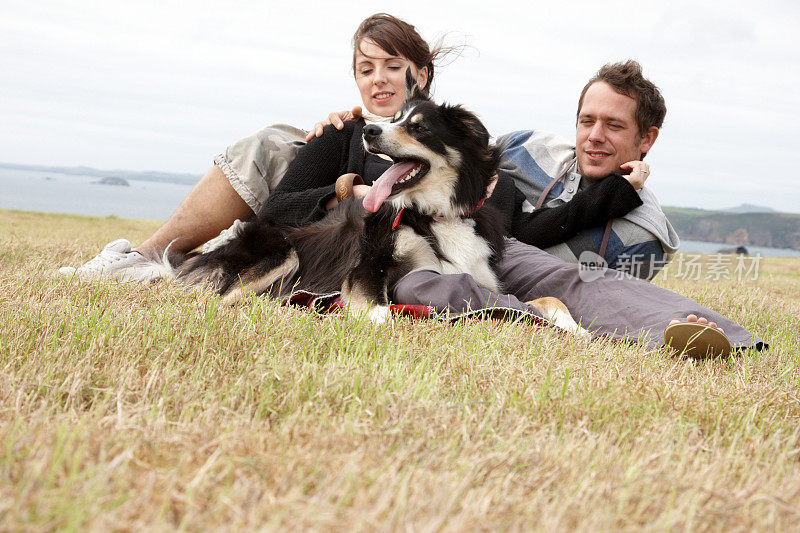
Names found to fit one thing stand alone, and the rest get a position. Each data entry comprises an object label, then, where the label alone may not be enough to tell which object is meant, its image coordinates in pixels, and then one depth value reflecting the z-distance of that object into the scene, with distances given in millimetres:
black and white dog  3703
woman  4664
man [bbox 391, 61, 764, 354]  3648
